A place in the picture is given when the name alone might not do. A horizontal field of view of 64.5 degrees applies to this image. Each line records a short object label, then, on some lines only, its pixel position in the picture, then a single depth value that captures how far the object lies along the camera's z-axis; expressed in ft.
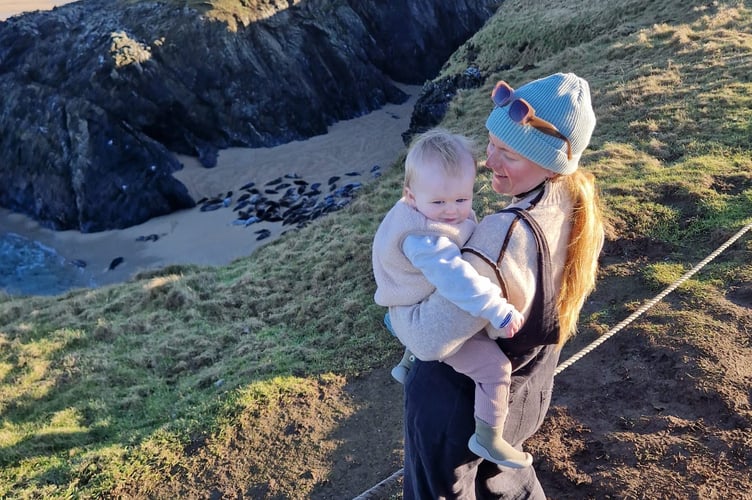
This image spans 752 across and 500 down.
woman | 7.20
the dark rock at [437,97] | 61.41
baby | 7.48
